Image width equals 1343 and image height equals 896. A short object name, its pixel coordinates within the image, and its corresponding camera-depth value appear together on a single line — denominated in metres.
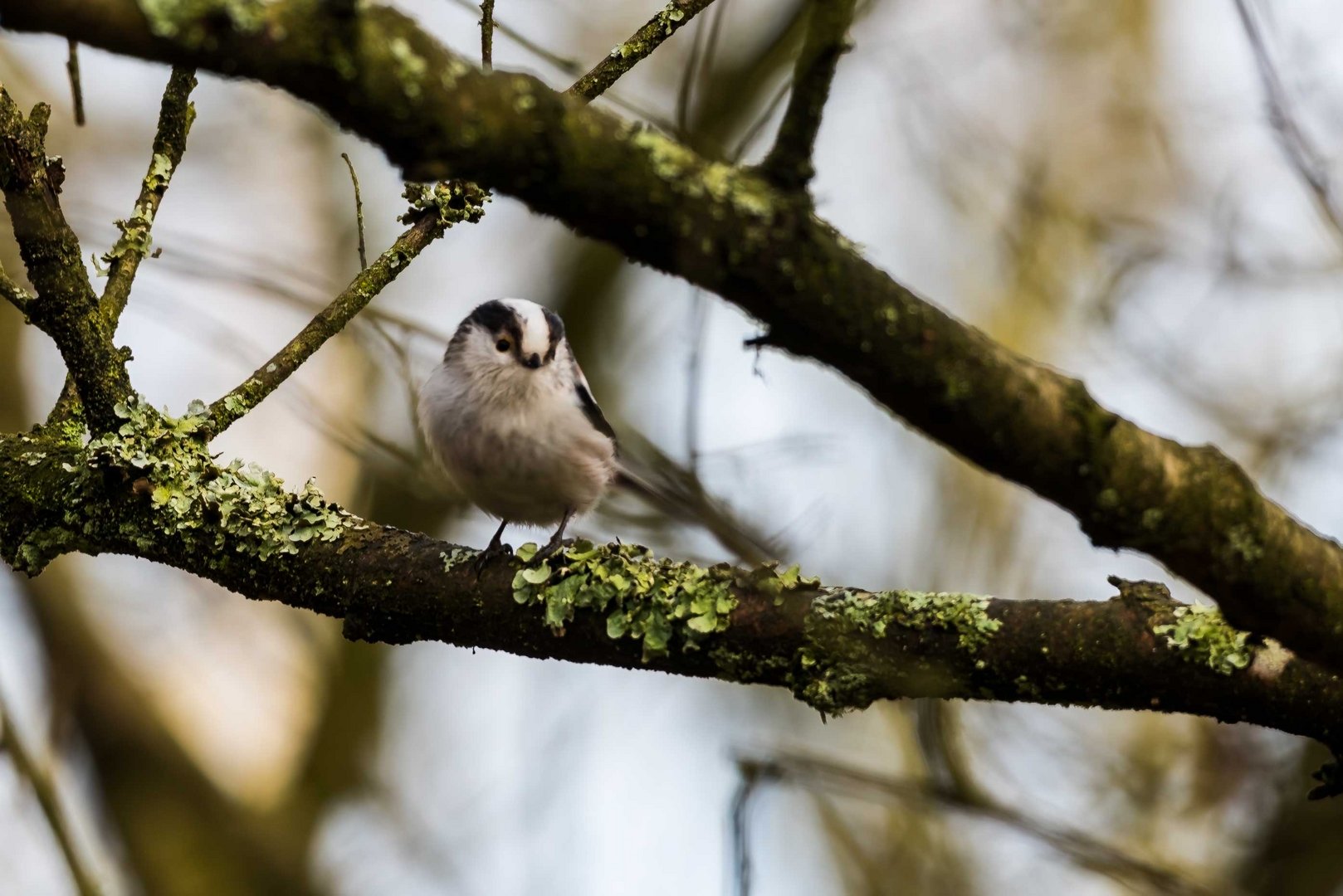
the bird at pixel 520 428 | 7.81
